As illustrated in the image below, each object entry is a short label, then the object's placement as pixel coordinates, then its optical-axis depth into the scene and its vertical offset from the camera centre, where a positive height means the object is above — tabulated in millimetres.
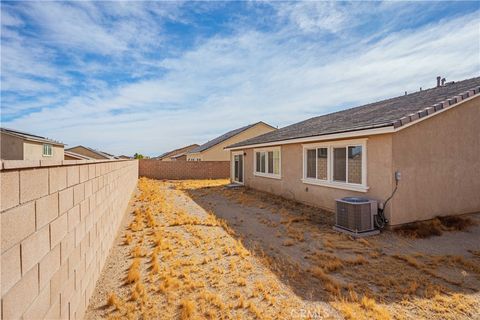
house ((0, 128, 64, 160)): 21302 +1509
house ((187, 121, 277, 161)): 31141 +1822
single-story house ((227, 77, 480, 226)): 7469 +50
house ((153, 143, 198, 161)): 46969 +1721
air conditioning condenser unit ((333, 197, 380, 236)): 7188 -1594
